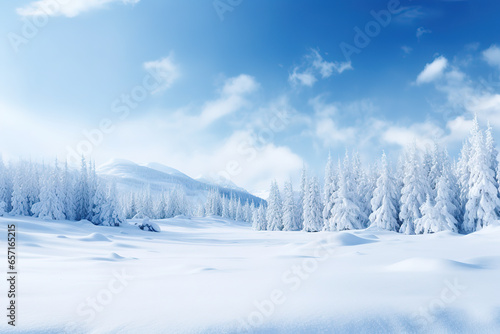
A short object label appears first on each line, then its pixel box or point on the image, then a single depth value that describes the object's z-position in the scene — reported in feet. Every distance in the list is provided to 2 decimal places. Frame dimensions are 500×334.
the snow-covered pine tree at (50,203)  147.74
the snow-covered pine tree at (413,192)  116.67
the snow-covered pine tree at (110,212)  146.01
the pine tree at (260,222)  228.63
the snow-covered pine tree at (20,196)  166.26
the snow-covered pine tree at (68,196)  161.27
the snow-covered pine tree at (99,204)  147.64
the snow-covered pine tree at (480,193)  97.60
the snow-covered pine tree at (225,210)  354.74
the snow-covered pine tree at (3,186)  183.32
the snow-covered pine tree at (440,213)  103.50
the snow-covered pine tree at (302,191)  195.70
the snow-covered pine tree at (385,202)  122.72
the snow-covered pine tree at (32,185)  179.22
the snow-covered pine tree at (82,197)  170.30
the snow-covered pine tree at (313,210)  168.40
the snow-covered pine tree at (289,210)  196.38
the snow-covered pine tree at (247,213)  377.65
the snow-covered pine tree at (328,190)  157.18
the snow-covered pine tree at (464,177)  111.14
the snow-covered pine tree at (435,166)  125.13
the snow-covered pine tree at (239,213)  358.64
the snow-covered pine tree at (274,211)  210.79
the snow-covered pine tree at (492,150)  103.67
